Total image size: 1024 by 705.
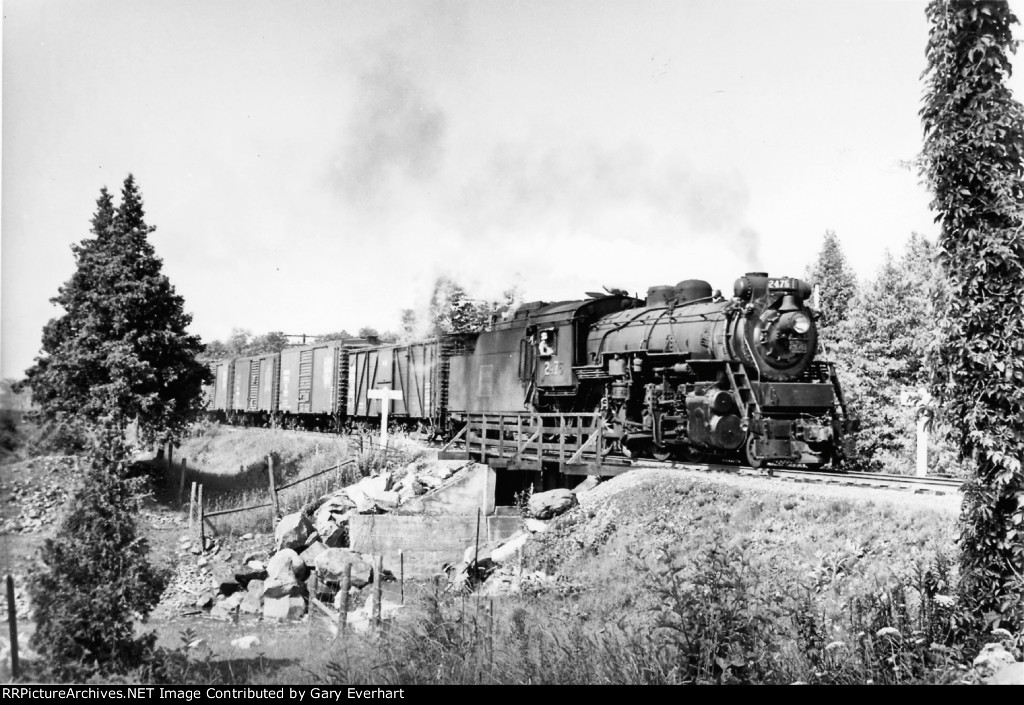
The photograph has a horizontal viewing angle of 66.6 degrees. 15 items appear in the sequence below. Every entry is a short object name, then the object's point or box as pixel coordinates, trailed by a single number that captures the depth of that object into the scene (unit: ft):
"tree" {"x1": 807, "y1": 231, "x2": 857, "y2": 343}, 102.12
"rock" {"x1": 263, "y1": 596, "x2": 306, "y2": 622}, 47.55
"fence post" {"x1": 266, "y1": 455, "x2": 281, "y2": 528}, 65.92
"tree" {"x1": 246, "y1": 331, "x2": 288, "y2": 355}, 205.43
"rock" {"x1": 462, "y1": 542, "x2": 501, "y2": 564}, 51.57
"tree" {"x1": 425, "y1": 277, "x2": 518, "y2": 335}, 111.86
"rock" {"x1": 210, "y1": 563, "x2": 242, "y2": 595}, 51.93
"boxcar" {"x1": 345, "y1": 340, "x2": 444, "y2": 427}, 84.69
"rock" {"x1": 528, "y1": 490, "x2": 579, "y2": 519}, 50.16
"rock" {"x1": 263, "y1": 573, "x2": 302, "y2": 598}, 48.57
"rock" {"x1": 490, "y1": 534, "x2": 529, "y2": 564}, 47.74
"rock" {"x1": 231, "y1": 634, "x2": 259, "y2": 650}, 39.81
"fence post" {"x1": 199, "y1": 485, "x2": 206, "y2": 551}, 59.21
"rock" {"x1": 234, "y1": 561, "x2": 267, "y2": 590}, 52.85
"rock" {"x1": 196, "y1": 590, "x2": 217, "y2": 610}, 49.28
